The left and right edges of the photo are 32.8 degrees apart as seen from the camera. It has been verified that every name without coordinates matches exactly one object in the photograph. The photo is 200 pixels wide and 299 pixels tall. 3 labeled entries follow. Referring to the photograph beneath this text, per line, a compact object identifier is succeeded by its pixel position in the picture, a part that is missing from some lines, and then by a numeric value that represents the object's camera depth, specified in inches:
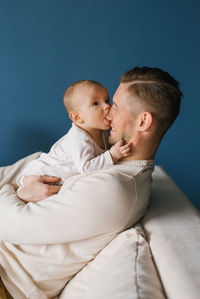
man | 45.1
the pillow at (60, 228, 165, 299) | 35.2
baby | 61.4
